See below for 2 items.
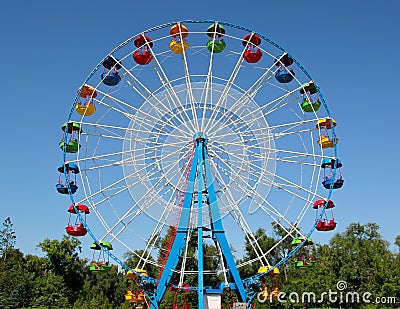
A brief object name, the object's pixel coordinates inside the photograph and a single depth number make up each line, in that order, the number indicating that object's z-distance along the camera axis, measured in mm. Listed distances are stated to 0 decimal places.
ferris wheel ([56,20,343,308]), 21141
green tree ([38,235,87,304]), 58406
